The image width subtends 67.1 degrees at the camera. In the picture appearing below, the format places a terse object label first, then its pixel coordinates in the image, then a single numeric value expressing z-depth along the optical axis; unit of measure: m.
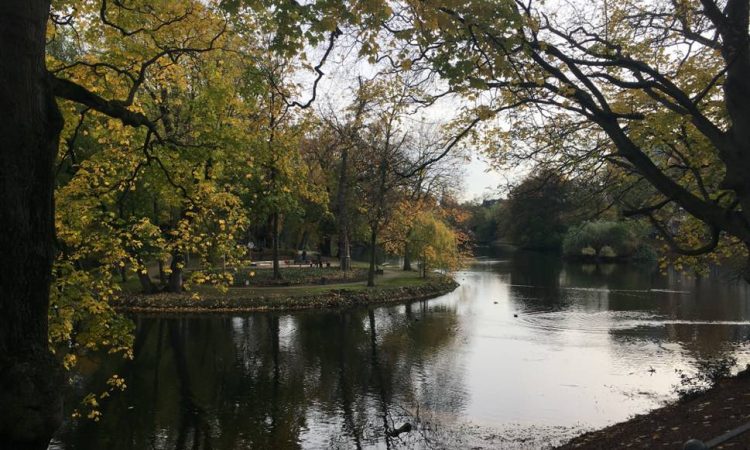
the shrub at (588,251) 59.97
